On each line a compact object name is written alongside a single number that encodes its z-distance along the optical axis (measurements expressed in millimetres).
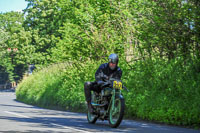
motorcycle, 9922
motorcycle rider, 10451
